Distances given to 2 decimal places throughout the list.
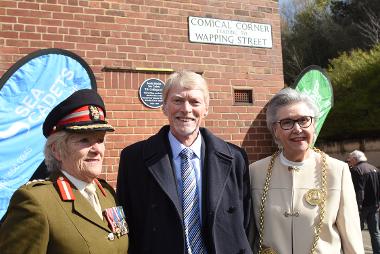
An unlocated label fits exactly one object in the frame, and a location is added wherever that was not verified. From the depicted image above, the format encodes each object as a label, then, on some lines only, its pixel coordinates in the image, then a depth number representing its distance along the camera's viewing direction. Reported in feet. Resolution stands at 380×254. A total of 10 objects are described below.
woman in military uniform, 6.36
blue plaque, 16.16
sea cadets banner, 13.44
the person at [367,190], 25.71
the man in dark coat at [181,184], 7.77
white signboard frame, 17.25
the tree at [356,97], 57.53
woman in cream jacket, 8.35
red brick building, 14.97
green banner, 18.40
